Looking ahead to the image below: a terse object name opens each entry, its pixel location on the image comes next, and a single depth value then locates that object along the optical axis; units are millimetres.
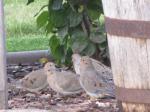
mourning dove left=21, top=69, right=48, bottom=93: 11852
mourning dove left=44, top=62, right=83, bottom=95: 11344
